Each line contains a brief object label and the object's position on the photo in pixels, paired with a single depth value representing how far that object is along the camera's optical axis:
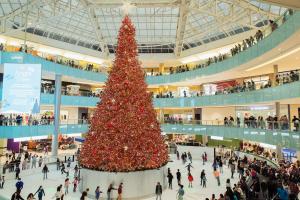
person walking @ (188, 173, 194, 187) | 22.53
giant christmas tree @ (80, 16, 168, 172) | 19.64
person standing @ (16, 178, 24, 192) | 18.70
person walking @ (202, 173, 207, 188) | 22.83
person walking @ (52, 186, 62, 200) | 17.18
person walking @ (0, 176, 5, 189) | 22.51
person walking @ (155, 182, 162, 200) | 18.81
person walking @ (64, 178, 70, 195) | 20.49
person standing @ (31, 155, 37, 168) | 28.97
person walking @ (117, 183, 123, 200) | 18.06
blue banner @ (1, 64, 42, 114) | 23.36
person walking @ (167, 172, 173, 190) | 22.05
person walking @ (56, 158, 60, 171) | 30.22
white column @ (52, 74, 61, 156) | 34.53
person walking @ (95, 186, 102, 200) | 18.53
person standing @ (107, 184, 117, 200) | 18.62
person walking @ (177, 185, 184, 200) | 17.72
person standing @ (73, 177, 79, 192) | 21.11
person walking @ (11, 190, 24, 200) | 15.59
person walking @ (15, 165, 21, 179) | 24.95
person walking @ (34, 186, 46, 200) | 17.71
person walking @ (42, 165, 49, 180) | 25.56
